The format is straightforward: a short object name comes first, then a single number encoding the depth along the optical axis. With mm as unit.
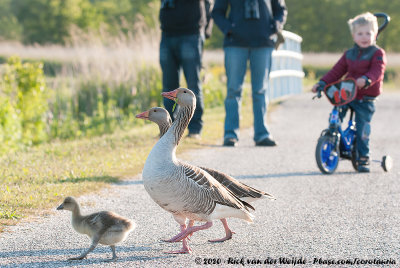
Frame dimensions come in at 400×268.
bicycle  13213
